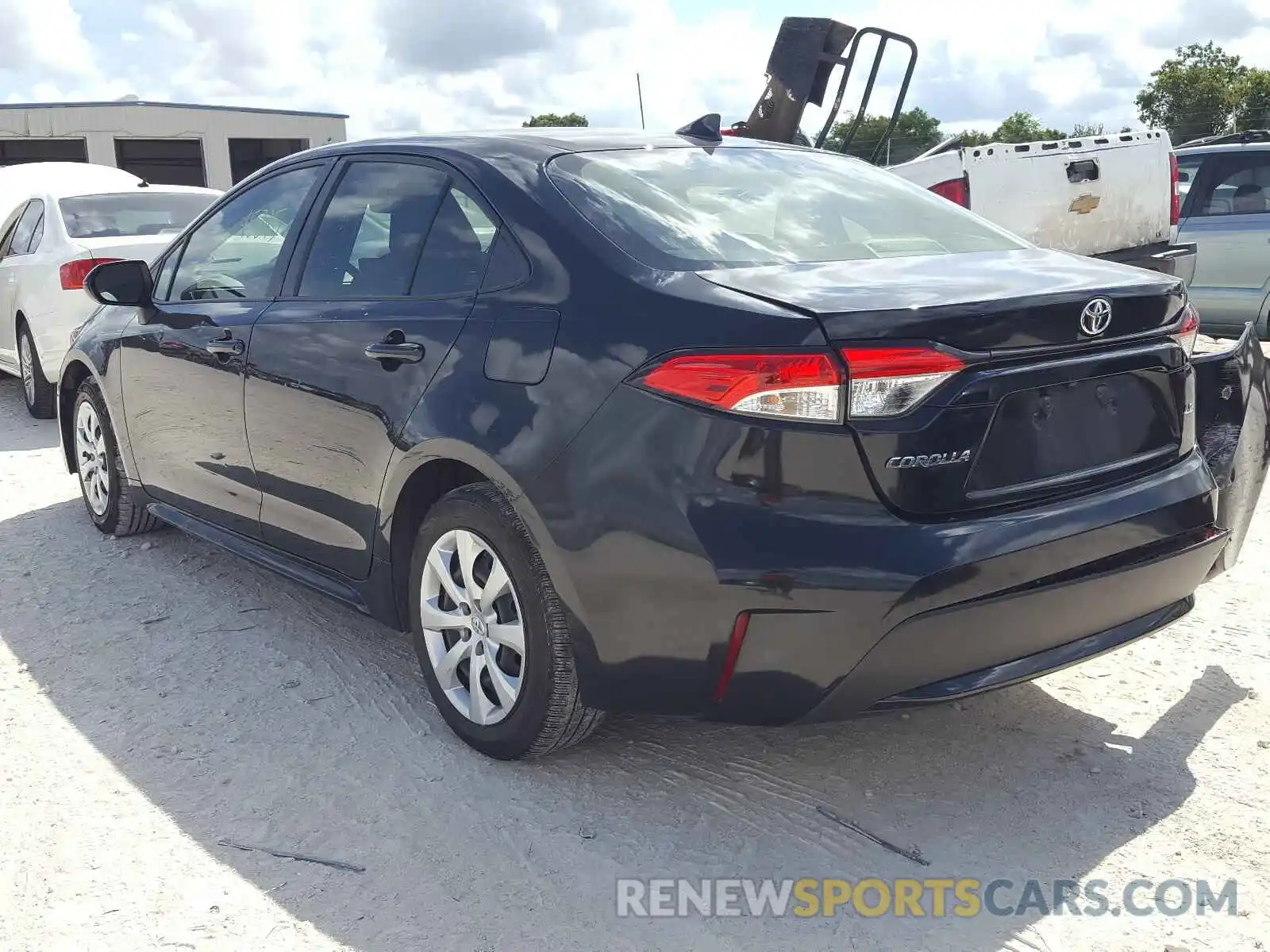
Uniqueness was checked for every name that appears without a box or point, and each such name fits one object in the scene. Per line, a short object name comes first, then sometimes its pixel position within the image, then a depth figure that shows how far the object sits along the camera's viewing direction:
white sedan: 8.02
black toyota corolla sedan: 2.53
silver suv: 8.77
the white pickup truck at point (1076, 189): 7.93
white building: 36.28
